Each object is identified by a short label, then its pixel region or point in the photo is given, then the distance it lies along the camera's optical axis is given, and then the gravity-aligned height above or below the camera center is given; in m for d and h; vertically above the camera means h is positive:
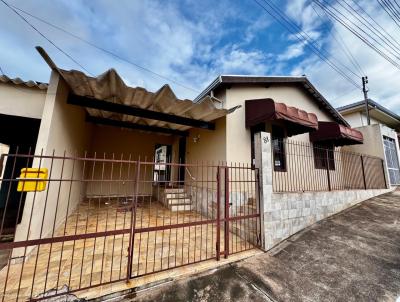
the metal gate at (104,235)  2.88 -1.45
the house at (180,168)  3.47 +0.48
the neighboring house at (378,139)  9.03 +2.22
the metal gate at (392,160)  9.11 +1.18
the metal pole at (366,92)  10.78 +5.63
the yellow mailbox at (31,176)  3.09 +0.00
